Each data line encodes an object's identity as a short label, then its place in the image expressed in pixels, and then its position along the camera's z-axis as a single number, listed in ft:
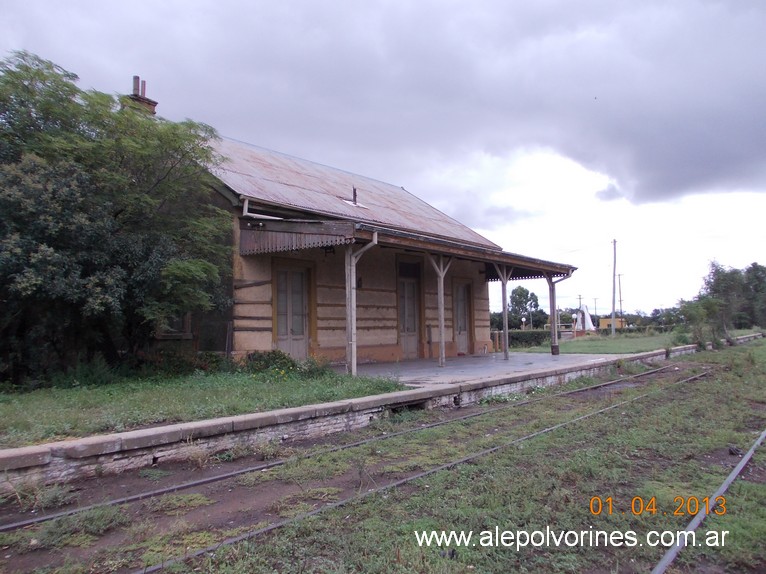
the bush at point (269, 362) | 36.70
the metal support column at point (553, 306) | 61.46
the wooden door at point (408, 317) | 54.85
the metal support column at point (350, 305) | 35.91
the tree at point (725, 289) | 92.48
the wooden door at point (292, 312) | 43.39
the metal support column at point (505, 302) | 54.49
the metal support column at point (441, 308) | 45.14
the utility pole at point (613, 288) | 137.69
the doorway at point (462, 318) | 63.36
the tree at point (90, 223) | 28.53
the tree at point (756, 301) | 177.37
